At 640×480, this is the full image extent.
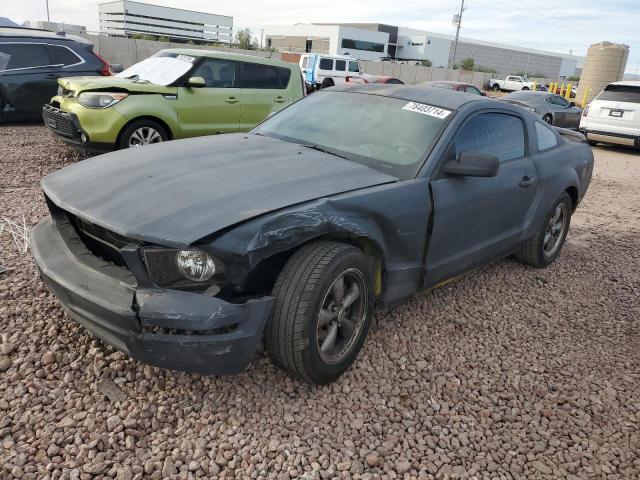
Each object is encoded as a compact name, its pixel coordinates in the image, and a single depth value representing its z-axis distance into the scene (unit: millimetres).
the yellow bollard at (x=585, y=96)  26559
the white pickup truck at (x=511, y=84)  44612
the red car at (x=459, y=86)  14953
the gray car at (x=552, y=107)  15625
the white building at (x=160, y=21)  95250
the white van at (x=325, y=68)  24172
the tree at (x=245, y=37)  83238
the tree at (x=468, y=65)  82169
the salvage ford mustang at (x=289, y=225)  2244
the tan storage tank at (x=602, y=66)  26406
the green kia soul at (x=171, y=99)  6648
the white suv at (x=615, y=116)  12523
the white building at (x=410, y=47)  89438
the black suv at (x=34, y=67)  9109
